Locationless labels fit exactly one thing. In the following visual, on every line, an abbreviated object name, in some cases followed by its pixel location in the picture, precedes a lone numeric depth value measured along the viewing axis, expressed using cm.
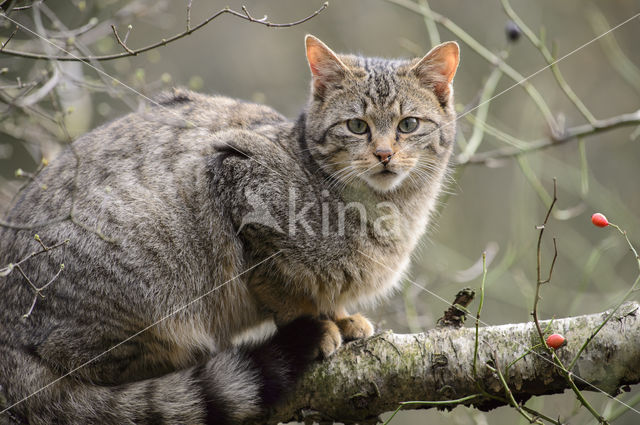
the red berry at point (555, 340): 643
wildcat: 746
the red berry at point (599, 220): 629
